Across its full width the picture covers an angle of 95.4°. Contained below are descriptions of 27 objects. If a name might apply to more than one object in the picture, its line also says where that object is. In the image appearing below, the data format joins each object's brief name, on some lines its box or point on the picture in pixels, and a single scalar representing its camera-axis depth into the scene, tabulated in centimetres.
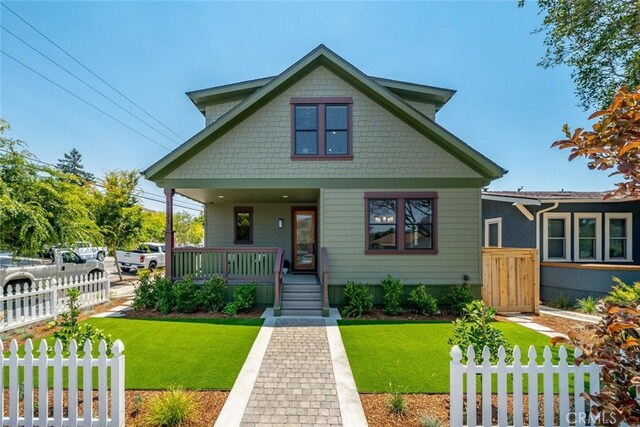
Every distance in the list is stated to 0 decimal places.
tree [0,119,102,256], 747
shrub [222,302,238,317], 839
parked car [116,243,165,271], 1961
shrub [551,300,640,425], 233
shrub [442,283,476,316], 861
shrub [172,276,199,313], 852
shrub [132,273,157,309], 888
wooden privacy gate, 902
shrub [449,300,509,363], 382
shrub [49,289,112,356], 420
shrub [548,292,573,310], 984
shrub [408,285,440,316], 851
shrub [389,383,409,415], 376
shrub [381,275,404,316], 852
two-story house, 932
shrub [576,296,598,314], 891
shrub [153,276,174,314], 850
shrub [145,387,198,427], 347
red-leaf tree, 235
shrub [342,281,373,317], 841
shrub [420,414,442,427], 339
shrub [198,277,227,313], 859
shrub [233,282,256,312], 859
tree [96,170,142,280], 1482
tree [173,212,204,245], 3481
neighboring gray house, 1145
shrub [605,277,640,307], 711
